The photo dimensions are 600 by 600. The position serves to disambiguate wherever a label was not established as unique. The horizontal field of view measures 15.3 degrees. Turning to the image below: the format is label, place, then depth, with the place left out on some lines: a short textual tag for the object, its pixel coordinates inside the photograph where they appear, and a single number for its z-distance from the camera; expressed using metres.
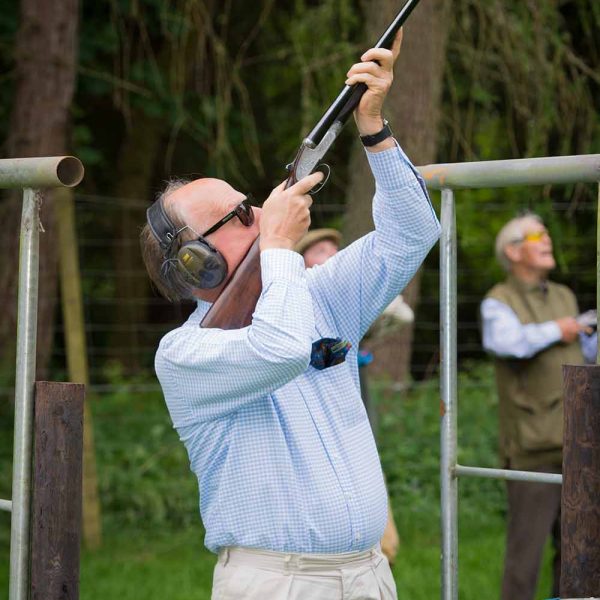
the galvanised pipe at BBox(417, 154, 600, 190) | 4.52
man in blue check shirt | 4.48
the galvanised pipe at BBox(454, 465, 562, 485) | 4.62
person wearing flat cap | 8.62
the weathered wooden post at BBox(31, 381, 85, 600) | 4.64
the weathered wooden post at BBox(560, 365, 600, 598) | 4.10
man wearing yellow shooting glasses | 8.91
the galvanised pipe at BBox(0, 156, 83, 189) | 4.67
